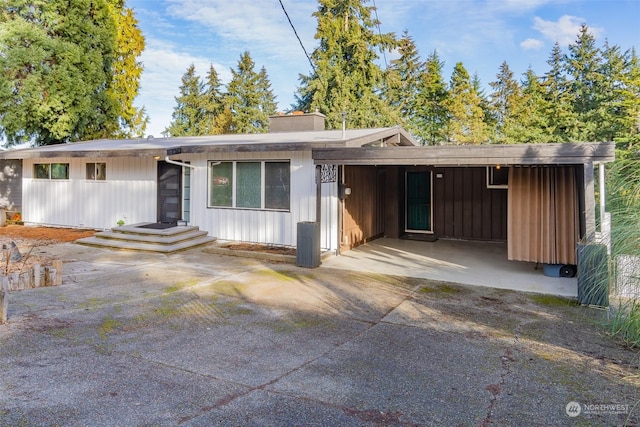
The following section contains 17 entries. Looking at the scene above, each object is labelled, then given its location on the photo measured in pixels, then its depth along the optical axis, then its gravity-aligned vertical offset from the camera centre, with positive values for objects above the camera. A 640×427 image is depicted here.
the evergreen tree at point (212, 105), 32.32 +8.86
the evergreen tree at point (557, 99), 22.58 +6.79
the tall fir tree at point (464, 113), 24.36 +6.13
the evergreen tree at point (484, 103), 26.75 +7.33
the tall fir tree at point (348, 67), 24.17 +8.85
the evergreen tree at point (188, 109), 33.41 +8.83
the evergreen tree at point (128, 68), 21.09 +7.79
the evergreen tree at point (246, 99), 31.97 +9.19
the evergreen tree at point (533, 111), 22.55 +6.14
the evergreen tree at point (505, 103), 26.00 +7.38
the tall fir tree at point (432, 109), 25.61 +6.69
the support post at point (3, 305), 4.25 -0.92
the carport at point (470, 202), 5.95 +0.28
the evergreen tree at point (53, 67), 14.90 +5.66
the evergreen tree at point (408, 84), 25.98 +8.47
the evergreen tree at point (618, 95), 19.69 +6.34
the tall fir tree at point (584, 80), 22.44 +8.12
